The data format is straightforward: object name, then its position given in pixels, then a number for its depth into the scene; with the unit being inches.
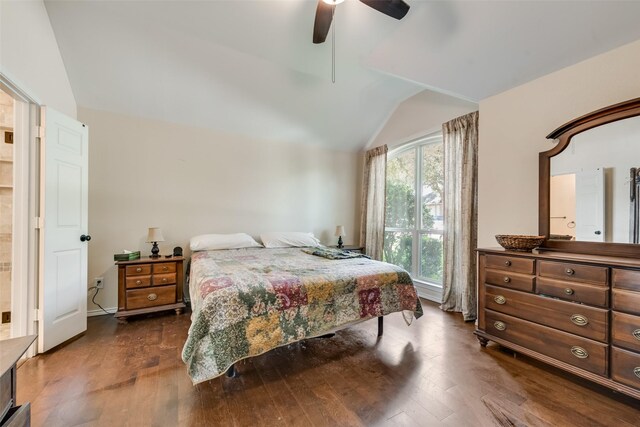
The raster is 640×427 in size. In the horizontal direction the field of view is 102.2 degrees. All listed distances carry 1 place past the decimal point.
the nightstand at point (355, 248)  175.8
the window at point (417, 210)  149.4
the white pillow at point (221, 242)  131.9
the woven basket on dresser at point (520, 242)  83.3
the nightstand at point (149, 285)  112.9
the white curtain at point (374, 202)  173.0
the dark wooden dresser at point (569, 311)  61.9
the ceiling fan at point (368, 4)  68.7
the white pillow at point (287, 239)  150.3
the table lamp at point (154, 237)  122.4
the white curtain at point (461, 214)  119.0
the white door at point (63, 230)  85.7
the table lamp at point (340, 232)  176.7
